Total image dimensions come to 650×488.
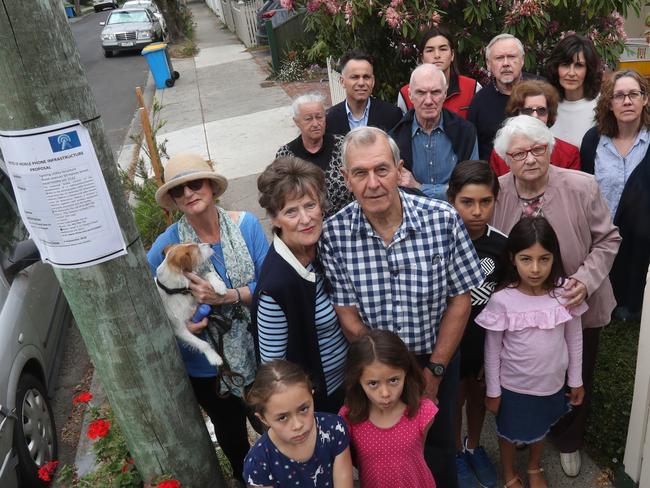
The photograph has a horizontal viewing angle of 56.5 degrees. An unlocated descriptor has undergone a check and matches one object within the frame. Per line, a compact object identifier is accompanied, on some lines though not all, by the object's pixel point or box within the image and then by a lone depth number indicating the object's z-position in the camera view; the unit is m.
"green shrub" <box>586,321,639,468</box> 3.12
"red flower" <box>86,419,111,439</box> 2.63
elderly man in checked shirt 2.33
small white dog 2.53
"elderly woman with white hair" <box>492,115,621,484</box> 2.75
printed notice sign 1.88
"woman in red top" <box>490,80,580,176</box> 3.42
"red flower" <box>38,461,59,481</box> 2.84
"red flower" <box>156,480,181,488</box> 2.43
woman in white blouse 3.83
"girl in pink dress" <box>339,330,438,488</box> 2.28
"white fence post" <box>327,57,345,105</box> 8.46
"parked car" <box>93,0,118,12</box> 49.59
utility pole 1.81
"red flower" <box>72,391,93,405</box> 2.84
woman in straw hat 2.61
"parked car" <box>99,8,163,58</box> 22.02
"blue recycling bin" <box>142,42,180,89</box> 14.61
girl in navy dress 2.15
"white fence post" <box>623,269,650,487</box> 2.65
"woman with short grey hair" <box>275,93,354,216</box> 3.64
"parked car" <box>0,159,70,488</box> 3.47
